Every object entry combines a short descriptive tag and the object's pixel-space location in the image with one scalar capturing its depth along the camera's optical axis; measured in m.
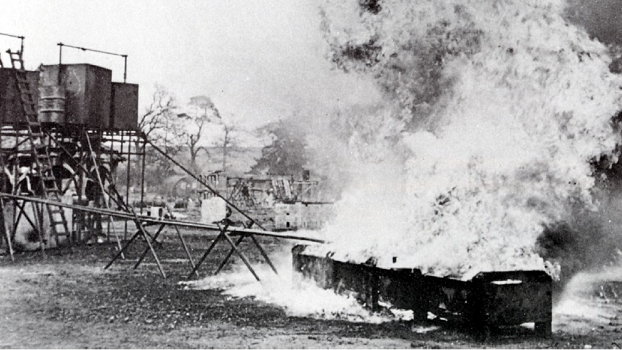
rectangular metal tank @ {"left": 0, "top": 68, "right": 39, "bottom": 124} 20.45
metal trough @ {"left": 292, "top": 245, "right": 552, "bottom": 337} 8.57
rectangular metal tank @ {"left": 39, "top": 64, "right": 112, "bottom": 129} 21.44
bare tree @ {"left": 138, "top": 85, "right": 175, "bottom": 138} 49.37
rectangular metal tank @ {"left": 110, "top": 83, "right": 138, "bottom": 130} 22.80
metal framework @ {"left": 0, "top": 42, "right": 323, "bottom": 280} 19.31
